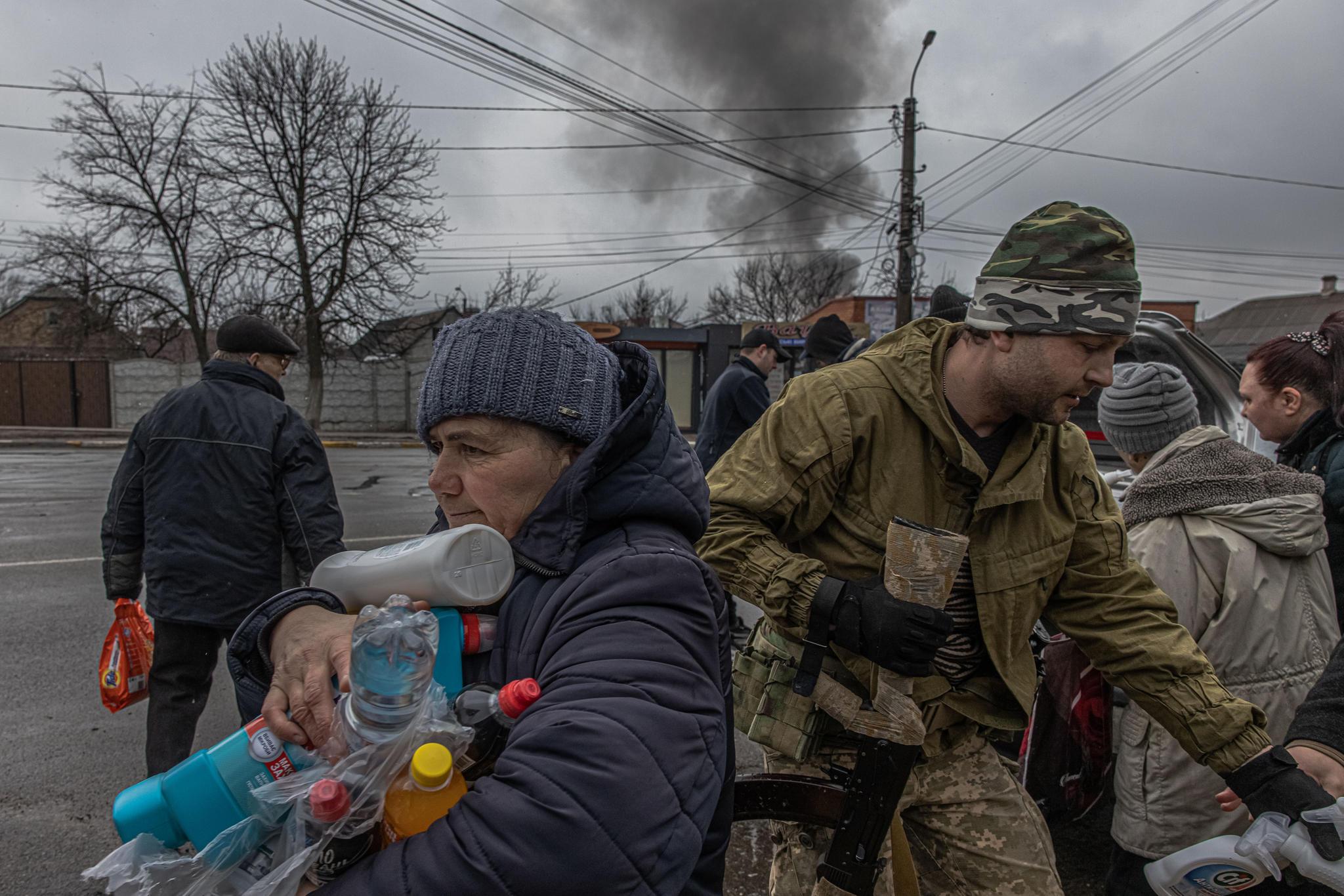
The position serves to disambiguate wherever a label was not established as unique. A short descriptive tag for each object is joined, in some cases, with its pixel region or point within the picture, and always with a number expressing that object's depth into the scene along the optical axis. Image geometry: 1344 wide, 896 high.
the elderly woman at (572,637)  0.87
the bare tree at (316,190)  23.89
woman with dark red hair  2.89
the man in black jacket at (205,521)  3.25
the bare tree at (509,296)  31.23
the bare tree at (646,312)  45.75
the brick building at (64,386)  25.31
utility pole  16.94
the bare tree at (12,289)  25.94
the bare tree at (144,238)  23.19
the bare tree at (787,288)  46.50
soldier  1.86
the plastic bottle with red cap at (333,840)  0.88
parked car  4.77
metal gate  25.34
